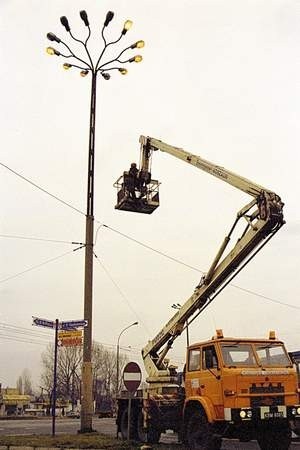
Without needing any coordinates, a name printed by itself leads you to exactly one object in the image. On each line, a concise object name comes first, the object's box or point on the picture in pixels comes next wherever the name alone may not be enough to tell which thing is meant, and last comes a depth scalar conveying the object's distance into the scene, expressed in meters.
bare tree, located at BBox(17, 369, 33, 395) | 135.88
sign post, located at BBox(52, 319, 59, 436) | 16.92
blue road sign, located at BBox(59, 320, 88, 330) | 17.33
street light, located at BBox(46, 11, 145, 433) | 18.14
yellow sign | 17.08
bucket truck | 12.62
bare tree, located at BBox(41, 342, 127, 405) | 91.75
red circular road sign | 13.80
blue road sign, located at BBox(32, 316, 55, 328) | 17.22
